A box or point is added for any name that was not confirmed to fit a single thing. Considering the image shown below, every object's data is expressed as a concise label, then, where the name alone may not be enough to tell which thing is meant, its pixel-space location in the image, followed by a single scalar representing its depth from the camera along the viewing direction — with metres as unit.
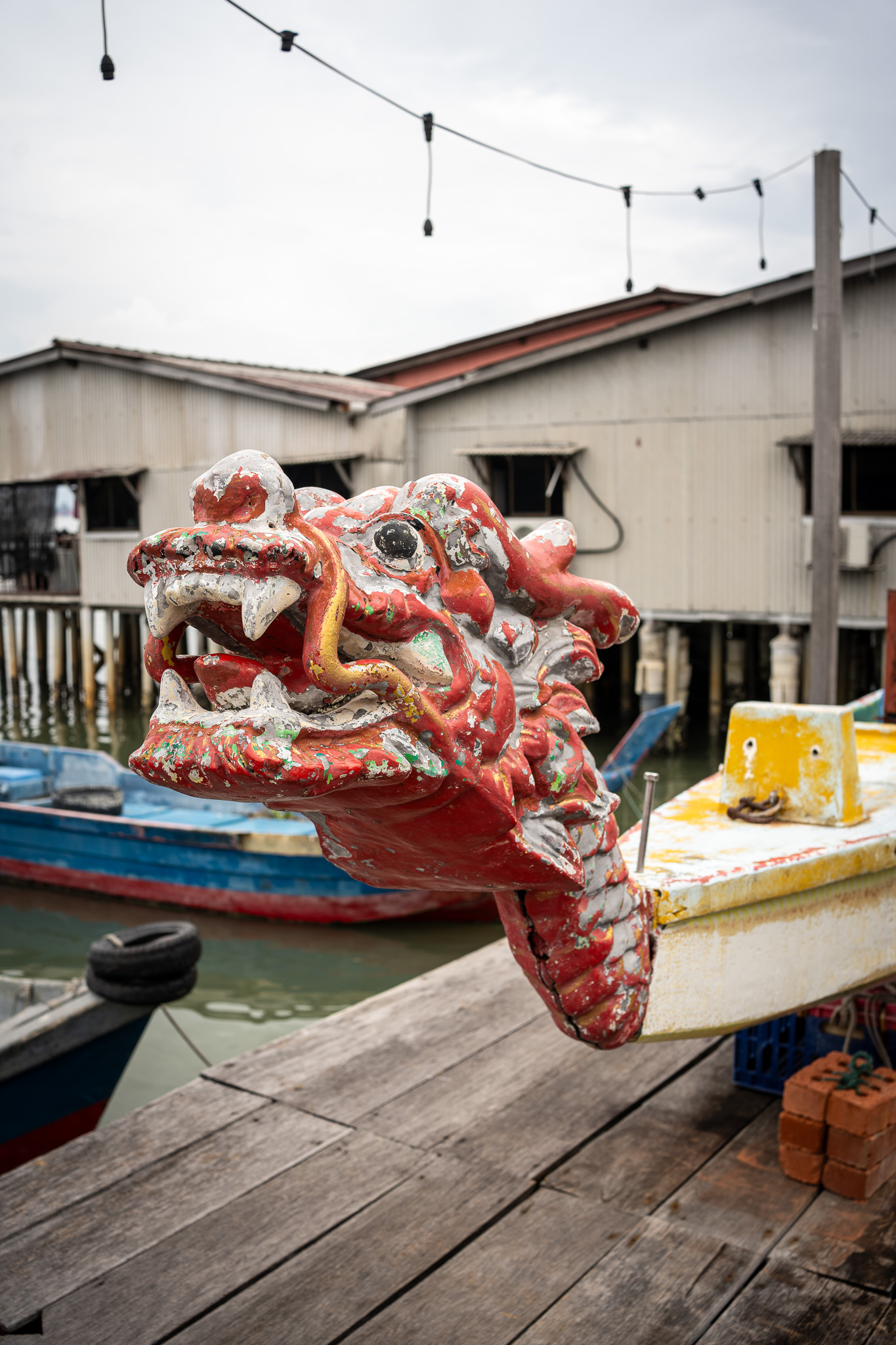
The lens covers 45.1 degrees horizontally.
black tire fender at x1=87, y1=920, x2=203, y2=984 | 4.03
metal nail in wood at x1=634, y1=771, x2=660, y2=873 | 2.33
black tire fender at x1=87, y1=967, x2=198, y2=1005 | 4.08
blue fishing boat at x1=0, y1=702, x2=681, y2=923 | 7.76
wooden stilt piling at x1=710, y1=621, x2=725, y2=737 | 13.78
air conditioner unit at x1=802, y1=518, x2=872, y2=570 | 10.86
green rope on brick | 2.66
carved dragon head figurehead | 1.46
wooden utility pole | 7.56
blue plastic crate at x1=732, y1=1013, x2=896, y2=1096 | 3.11
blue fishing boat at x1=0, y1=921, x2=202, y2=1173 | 4.04
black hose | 12.53
